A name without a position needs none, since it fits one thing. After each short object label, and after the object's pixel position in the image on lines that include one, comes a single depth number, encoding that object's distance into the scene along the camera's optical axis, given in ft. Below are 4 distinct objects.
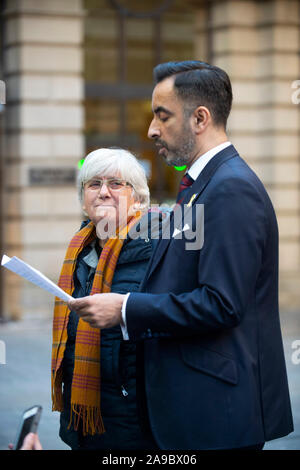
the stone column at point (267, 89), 77.82
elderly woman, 19.04
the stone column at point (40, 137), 71.31
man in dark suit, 15.11
